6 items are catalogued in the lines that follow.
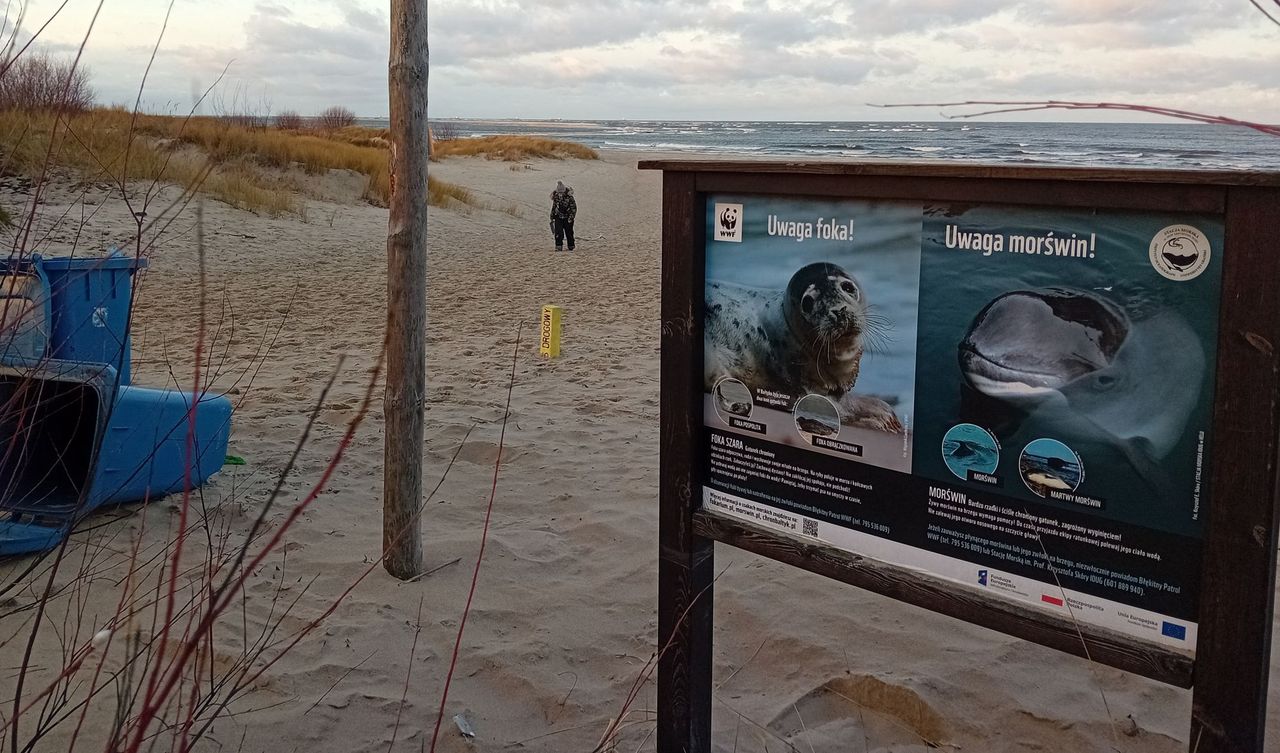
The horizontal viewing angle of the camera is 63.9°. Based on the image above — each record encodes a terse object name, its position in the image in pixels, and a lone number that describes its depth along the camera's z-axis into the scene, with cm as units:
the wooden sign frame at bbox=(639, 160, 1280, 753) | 174
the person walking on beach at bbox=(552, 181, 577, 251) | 1805
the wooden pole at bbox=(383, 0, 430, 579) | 400
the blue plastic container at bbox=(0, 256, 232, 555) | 411
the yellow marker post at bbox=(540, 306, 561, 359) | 840
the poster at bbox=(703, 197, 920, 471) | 223
